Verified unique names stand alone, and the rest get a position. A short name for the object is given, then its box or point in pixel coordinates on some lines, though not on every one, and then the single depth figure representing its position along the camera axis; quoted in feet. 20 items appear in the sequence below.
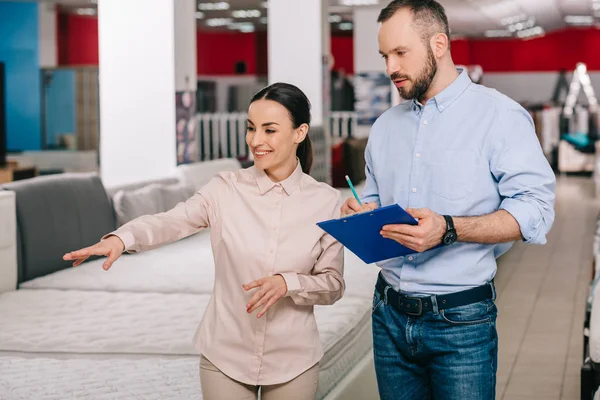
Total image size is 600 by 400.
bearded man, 6.75
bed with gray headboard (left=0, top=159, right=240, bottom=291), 16.63
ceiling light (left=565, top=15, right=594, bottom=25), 78.23
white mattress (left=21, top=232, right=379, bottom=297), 16.96
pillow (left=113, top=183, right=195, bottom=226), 20.98
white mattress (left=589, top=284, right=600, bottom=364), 12.07
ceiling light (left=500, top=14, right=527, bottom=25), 69.95
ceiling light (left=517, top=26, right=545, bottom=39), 85.35
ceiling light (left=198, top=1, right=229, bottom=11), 61.86
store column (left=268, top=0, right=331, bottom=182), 32.94
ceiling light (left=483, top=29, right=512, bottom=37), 84.02
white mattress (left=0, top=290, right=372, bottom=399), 11.07
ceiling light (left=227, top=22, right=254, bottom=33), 78.64
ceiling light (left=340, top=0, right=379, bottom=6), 46.56
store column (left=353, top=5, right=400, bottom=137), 47.70
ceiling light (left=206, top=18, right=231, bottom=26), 74.79
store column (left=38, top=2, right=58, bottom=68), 55.36
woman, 7.36
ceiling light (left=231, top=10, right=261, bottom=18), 67.62
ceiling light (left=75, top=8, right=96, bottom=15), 58.13
